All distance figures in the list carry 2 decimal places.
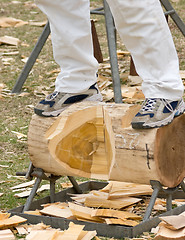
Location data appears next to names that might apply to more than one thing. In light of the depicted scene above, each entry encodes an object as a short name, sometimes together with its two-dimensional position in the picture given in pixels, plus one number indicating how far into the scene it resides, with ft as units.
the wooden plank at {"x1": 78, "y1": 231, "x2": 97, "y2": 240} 16.24
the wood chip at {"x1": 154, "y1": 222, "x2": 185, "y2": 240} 15.42
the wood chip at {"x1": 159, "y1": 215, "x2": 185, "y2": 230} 15.85
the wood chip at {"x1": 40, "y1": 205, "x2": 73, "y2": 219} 18.10
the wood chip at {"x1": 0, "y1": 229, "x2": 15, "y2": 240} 16.62
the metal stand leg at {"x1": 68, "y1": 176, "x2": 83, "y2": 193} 20.49
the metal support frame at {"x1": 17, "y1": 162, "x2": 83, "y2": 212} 18.76
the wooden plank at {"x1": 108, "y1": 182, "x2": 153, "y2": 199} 19.92
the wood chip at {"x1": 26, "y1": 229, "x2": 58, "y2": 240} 16.20
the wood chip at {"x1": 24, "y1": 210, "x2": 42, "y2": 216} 18.45
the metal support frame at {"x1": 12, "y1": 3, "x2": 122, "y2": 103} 31.07
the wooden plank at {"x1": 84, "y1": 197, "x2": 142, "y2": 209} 18.86
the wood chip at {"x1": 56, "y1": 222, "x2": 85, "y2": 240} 15.92
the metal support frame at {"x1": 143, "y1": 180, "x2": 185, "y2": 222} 16.96
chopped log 17.13
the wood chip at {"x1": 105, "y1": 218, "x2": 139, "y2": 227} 16.90
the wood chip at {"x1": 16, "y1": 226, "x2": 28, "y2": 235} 17.28
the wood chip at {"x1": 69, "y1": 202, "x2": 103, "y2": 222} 17.63
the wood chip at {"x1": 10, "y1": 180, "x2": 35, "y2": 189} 22.32
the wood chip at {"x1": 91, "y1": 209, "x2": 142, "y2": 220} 17.46
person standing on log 16.94
